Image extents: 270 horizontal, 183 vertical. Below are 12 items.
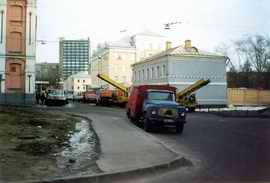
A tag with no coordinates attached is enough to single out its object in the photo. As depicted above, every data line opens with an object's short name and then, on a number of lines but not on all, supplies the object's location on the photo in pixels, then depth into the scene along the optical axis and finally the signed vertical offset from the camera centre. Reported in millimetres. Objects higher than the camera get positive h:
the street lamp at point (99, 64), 115800 +7737
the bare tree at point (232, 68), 99012 +5905
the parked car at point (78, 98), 85719 -150
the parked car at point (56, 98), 56000 -97
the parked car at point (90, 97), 72938 +27
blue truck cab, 24016 -568
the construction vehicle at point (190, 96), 47312 +121
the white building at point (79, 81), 147625 +4853
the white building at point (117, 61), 107188 +7916
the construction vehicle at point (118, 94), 50844 +379
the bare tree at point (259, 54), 93125 +8162
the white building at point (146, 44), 109625 +11717
